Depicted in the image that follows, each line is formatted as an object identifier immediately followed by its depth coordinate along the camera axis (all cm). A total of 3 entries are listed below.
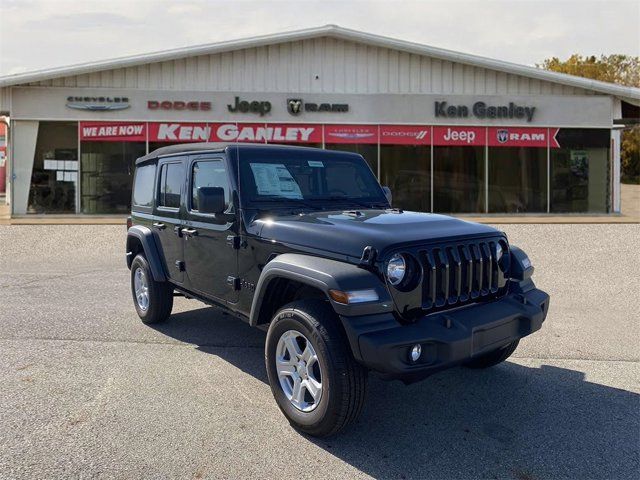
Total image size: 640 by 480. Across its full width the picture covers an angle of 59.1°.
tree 4309
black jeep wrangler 338
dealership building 1778
